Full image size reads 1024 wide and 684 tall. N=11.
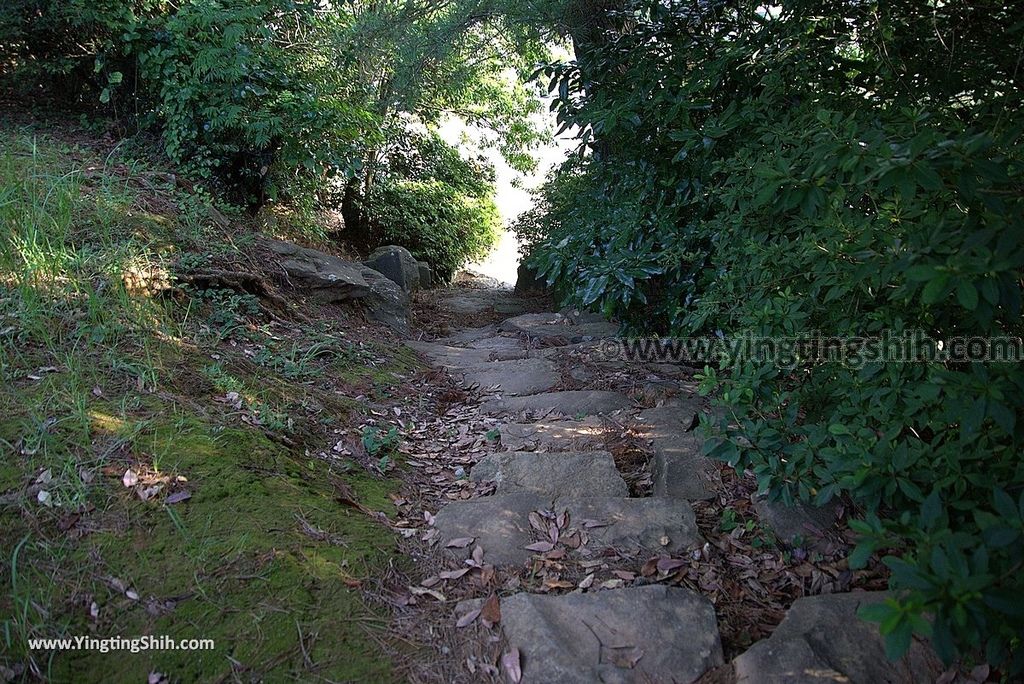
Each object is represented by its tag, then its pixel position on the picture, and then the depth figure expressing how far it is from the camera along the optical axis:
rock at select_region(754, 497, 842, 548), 2.61
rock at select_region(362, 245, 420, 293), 8.90
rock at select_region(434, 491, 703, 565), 2.59
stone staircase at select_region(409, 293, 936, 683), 2.02
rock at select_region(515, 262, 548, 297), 10.19
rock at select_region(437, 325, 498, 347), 6.57
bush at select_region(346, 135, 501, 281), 10.08
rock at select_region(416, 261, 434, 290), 10.06
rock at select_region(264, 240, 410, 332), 5.50
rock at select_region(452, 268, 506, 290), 11.73
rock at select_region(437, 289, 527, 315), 9.16
